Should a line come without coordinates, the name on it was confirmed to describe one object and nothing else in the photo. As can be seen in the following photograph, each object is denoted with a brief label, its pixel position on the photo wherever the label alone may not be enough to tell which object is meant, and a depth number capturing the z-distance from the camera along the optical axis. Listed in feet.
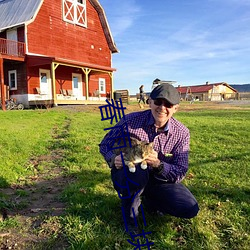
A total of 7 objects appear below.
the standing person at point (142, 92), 66.77
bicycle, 55.83
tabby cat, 8.03
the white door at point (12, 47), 57.36
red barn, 59.52
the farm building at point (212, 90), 163.63
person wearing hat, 8.94
